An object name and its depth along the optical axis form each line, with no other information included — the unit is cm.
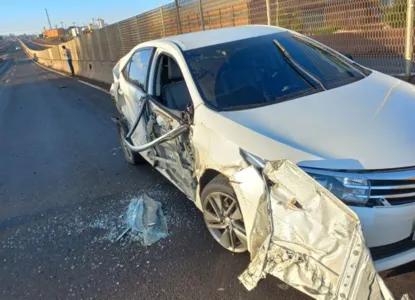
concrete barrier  1708
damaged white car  221
